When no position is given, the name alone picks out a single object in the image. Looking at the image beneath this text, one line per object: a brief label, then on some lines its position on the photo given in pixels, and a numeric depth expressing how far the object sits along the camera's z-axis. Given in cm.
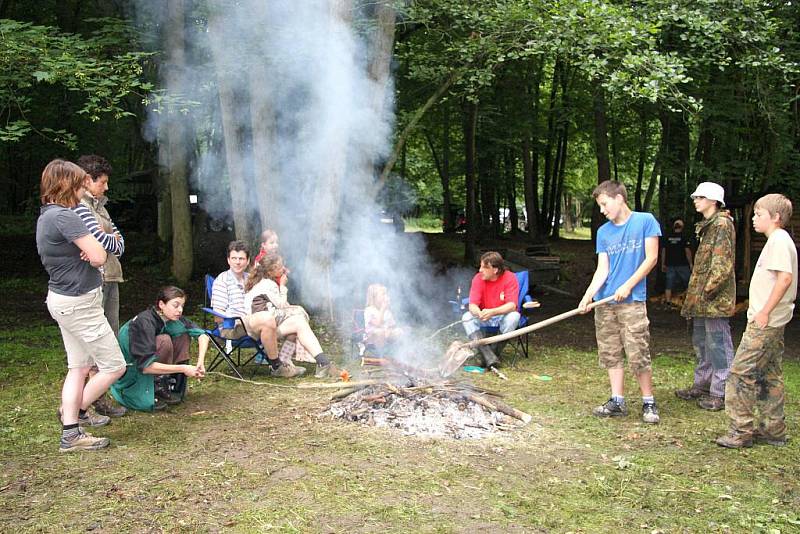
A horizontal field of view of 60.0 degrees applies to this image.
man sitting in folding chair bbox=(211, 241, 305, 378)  572
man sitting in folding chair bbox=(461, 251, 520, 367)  627
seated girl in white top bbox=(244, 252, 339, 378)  585
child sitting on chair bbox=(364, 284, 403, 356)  619
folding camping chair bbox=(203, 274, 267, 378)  566
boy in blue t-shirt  456
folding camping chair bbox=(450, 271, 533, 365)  650
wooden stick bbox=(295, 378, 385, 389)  505
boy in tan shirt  395
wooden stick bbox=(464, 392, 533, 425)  464
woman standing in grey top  372
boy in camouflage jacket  479
